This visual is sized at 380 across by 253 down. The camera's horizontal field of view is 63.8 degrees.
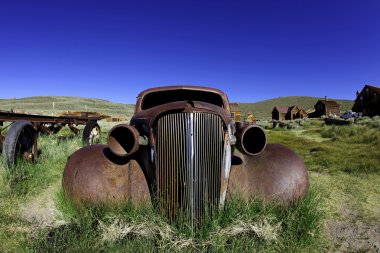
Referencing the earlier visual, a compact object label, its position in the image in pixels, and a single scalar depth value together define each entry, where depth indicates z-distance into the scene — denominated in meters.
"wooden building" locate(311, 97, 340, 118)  58.25
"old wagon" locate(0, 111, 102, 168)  5.68
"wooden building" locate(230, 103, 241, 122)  41.11
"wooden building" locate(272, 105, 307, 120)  60.19
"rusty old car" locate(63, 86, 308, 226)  3.12
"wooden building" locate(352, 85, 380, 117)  46.37
